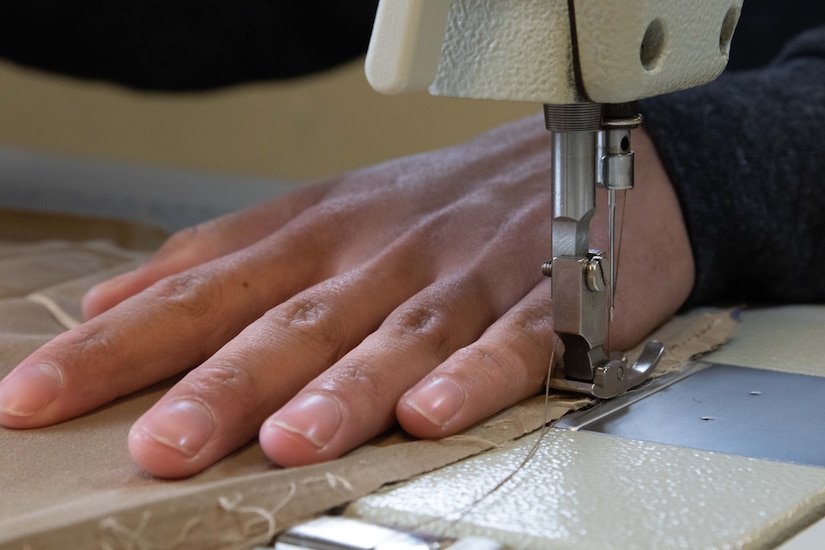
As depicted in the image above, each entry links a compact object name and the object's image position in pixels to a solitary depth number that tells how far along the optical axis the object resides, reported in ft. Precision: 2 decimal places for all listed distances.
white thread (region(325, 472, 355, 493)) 1.75
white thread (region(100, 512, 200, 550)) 1.69
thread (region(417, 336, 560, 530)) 1.72
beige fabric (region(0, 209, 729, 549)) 1.70
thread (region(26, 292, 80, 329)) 2.13
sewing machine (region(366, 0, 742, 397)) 1.78
